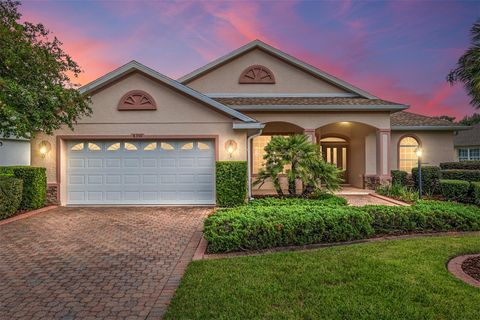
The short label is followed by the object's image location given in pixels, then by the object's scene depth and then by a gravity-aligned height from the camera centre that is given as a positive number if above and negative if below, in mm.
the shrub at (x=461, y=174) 12641 -760
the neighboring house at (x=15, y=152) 11430 +474
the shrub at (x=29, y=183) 9719 -674
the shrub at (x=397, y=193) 10805 -1398
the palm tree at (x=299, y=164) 9758 -141
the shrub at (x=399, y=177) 13727 -881
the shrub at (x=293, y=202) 8180 -1253
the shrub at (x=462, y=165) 14138 -358
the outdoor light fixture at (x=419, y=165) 11727 -270
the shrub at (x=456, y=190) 11047 -1275
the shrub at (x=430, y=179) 13203 -963
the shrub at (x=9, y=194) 8477 -950
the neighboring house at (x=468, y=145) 21688 +1001
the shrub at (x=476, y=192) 10188 -1251
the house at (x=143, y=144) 10555 +694
